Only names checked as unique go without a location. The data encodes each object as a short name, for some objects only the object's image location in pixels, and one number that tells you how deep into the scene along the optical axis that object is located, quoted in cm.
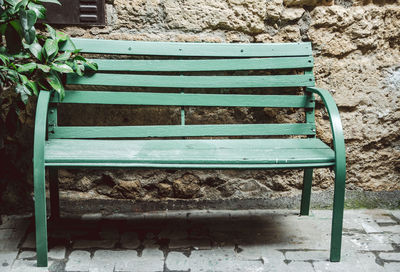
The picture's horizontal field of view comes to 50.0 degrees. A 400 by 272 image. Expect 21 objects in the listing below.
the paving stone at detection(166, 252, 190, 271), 215
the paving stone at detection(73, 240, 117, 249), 234
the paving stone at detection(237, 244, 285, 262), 223
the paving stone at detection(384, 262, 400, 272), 213
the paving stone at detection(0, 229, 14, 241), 243
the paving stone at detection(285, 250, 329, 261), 223
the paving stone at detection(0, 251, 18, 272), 212
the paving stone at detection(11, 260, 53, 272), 209
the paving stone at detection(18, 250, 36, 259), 221
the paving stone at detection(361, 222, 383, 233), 256
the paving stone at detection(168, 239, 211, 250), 236
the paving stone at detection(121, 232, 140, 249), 236
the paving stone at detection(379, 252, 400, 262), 225
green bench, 233
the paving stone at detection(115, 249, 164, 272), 212
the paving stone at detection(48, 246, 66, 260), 222
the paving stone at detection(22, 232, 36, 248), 233
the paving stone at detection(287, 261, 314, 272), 213
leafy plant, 216
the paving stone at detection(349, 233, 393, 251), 235
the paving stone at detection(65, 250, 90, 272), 212
